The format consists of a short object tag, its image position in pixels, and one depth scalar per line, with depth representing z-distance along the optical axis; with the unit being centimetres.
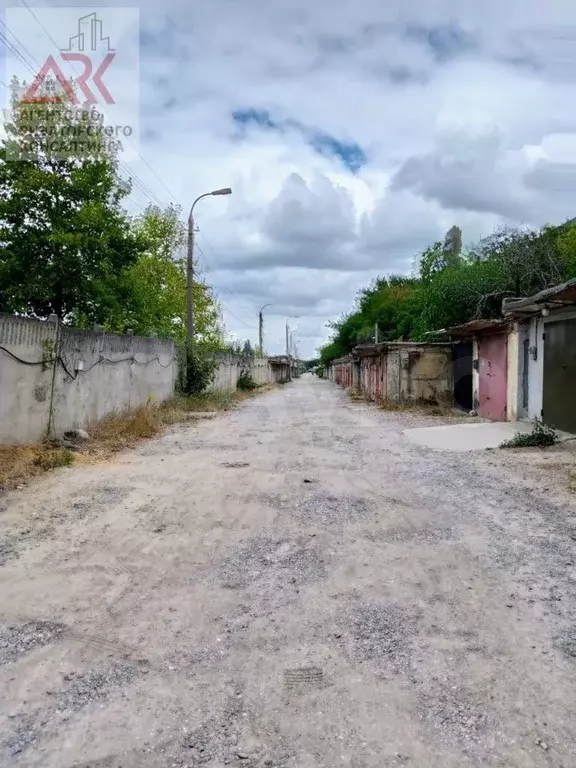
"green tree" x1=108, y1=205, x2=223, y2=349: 2253
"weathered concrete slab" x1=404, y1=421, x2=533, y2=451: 1049
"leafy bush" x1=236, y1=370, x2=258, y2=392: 3503
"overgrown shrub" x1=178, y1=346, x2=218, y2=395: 2089
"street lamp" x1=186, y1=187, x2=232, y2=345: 2047
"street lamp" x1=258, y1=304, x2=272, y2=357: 5172
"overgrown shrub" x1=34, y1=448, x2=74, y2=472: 796
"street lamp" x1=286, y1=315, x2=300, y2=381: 8993
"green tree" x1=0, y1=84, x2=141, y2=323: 1827
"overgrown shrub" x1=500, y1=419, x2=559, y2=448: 982
